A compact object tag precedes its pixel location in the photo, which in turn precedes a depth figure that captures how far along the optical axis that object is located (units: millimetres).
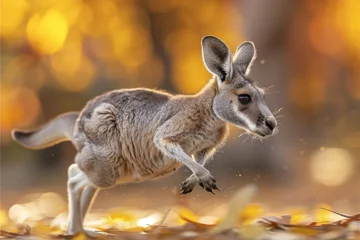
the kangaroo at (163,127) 10406
